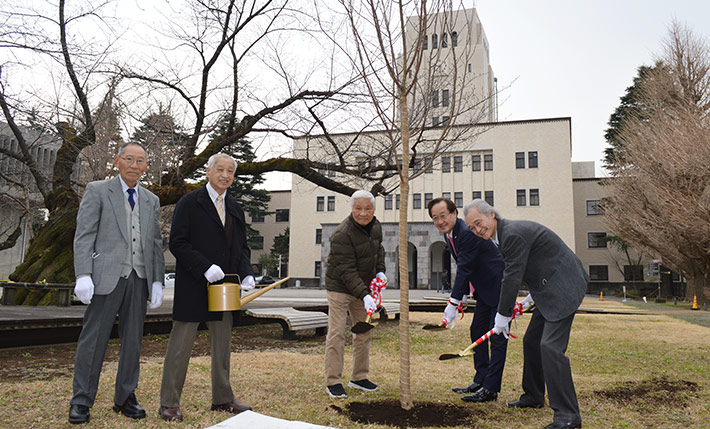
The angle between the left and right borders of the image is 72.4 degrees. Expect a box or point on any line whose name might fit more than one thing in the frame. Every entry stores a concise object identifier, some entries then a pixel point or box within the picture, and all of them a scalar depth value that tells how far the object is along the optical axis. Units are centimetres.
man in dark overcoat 362
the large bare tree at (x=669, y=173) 1784
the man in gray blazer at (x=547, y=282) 360
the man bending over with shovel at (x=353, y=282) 453
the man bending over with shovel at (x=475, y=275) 464
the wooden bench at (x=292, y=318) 877
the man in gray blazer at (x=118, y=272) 350
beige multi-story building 4209
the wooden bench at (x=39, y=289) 927
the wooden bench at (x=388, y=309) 1112
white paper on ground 321
